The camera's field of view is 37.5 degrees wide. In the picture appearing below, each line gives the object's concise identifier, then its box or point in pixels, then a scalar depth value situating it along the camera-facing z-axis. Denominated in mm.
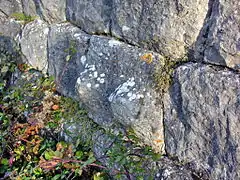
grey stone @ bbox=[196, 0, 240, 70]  1328
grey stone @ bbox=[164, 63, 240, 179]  1382
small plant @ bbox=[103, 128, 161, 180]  1682
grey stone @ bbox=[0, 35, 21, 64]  2791
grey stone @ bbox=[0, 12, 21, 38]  2783
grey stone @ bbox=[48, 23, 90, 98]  2178
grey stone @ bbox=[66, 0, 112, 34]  1962
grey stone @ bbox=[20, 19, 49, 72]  2529
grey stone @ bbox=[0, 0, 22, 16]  2786
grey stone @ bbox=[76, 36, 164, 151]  1728
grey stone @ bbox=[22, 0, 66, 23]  2398
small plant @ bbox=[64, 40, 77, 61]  2219
